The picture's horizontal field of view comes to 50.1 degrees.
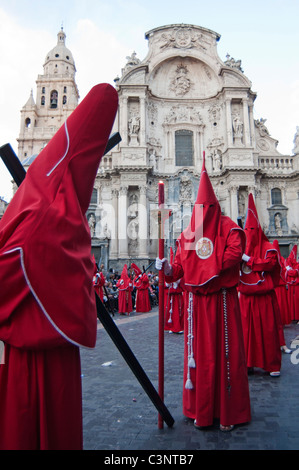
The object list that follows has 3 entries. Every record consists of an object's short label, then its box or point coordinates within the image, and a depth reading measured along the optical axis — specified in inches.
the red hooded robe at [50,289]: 63.4
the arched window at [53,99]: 1540.4
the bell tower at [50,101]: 1321.4
